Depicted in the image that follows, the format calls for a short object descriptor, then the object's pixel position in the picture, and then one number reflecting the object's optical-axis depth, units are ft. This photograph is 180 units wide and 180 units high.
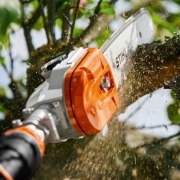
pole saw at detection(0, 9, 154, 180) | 6.44
